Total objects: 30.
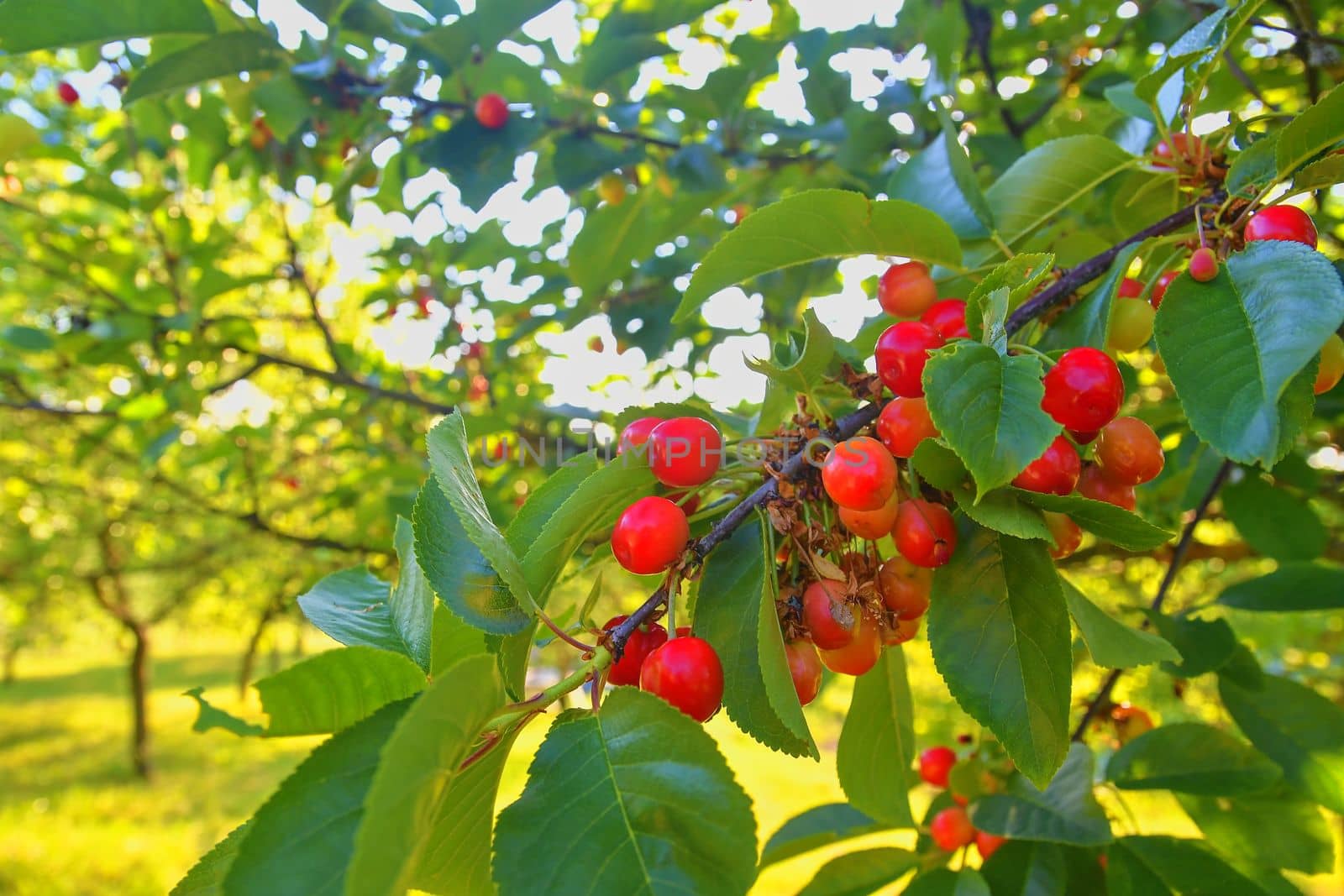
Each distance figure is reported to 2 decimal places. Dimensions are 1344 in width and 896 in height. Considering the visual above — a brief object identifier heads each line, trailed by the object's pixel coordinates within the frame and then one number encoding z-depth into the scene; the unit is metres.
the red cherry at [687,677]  0.22
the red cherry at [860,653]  0.24
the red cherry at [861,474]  0.23
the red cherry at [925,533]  0.24
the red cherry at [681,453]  0.25
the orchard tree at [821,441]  0.20
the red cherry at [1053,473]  0.22
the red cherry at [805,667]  0.24
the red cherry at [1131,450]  0.24
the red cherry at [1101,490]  0.25
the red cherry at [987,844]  0.36
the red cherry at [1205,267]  0.25
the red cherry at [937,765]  0.43
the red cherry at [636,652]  0.25
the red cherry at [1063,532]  0.25
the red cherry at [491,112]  0.54
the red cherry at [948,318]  0.27
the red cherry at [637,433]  0.26
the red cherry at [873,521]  0.24
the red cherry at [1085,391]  0.22
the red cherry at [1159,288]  0.28
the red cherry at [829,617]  0.23
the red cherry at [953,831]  0.37
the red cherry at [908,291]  0.29
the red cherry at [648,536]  0.23
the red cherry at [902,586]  0.26
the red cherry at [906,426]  0.24
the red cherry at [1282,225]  0.24
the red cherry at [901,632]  0.26
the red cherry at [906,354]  0.24
